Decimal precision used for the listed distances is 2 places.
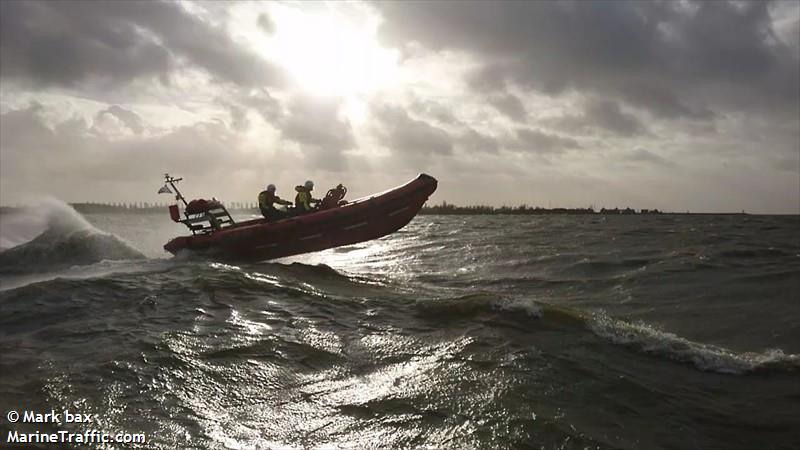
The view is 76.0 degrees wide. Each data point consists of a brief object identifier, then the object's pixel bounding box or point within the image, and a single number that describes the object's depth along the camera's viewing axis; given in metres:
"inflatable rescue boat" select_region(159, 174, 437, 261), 12.48
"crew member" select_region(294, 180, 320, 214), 13.29
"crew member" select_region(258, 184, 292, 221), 13.09
